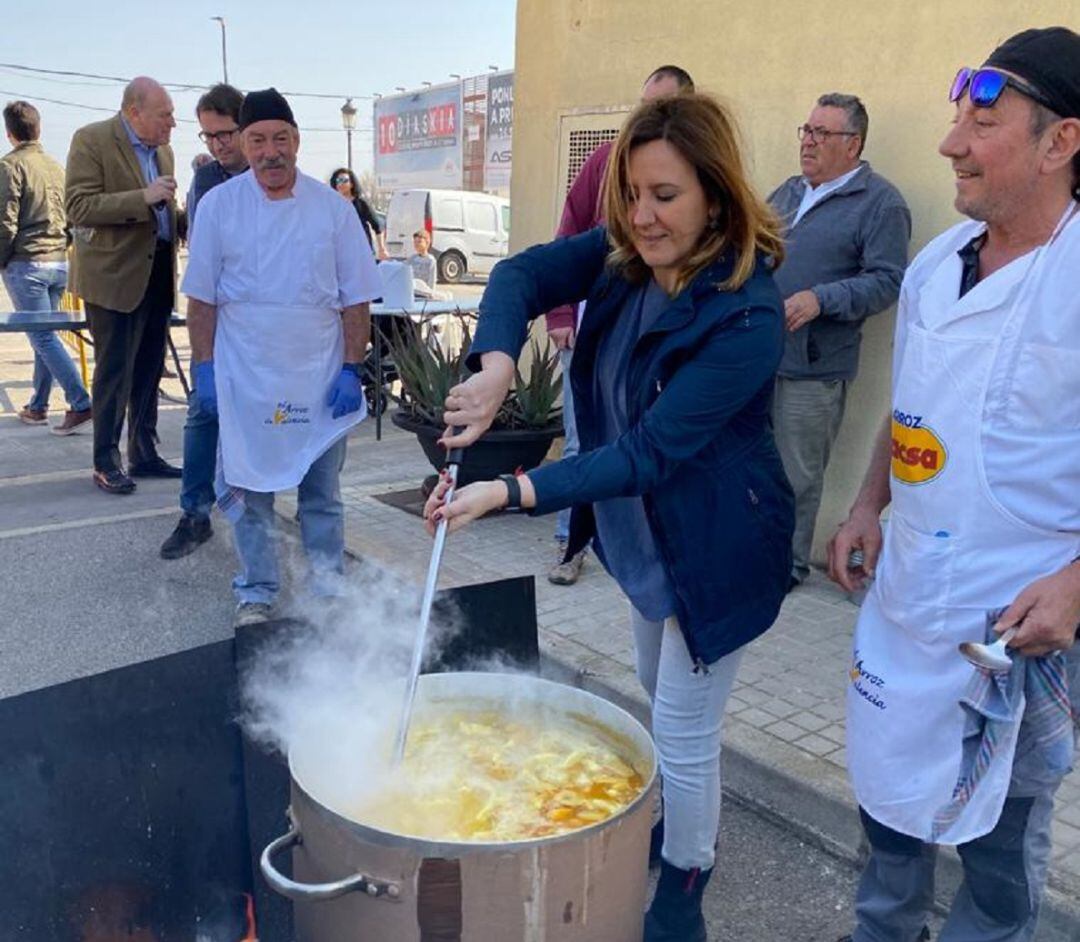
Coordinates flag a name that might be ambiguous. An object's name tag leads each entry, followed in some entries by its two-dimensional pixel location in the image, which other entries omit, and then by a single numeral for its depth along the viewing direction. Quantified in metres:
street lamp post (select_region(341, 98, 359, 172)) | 24.77
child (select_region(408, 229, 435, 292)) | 11.16
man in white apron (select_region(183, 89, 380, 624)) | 3.86
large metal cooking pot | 1.60
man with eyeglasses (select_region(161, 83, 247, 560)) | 4.79
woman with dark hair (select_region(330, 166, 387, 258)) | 8.78
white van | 24.62
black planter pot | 5.12
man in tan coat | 5.54
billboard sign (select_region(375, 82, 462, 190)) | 35.47
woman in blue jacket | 1.91
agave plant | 5.25
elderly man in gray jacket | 3.99
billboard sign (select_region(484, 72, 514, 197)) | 31.80
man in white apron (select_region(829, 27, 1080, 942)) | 1.66
